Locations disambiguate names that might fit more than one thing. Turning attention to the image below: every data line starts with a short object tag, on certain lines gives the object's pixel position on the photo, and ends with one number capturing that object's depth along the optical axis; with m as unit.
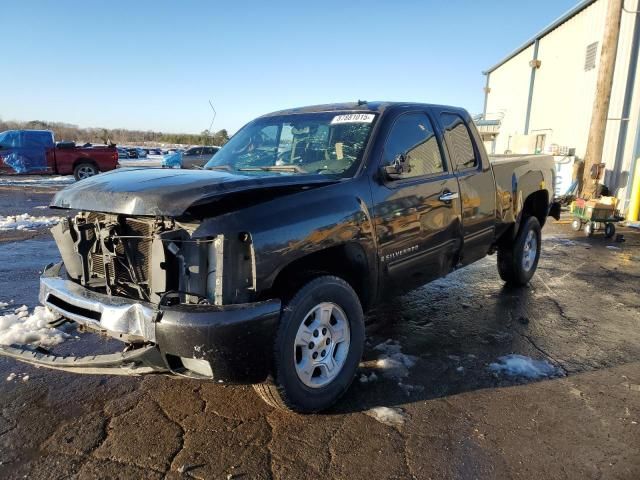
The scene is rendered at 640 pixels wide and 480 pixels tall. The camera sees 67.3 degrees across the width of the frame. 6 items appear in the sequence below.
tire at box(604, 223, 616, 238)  9.50
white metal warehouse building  12.58
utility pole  11.63
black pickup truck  2.51
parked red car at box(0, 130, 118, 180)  17.50
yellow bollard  10.65
